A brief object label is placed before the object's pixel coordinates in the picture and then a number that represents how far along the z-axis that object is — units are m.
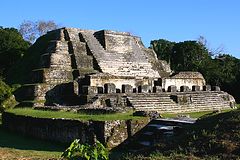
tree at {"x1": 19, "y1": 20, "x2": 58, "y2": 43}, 55.19
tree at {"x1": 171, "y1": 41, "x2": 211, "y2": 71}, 51.28
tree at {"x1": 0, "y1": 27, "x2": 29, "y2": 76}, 33.44
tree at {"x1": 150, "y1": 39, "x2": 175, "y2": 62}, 57.91
